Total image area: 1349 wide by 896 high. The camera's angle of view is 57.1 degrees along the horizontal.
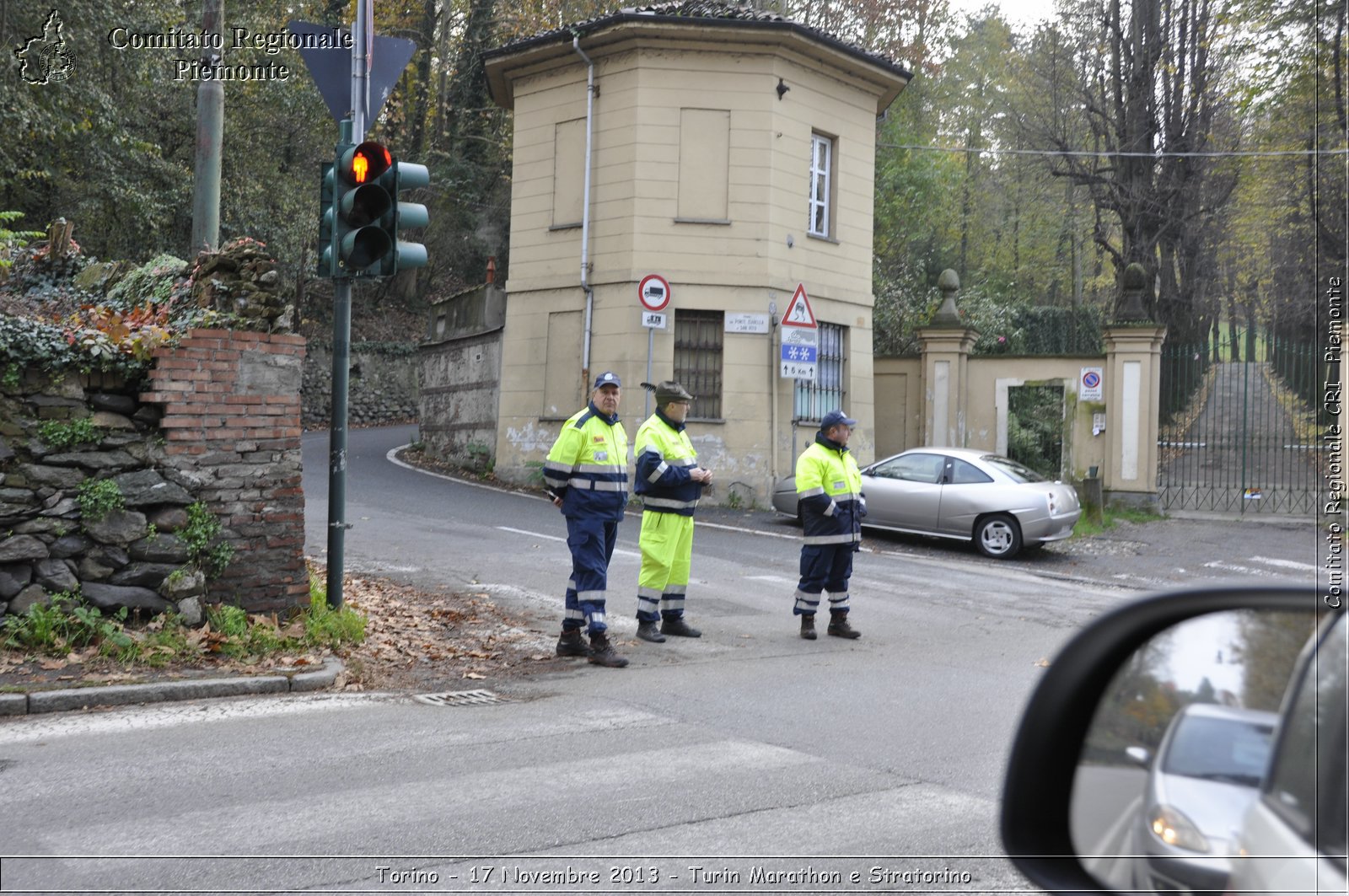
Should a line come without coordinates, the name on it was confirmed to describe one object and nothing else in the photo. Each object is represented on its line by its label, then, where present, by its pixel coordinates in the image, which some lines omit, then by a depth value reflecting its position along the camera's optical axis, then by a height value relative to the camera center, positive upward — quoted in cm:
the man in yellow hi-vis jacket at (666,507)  955 -37
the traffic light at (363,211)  872 +169
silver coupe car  1658 -43
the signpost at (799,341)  1884 +188
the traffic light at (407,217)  884 +170
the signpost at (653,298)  1917 +248
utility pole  1318 +320
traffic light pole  908 +48
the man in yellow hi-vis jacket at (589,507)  881 -36
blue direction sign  1891 +156
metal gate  2088 +59
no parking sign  2092 +146
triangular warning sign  1878 +230
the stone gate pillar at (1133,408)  2067 +110
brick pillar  855 +2
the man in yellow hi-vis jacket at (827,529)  1015 -54
